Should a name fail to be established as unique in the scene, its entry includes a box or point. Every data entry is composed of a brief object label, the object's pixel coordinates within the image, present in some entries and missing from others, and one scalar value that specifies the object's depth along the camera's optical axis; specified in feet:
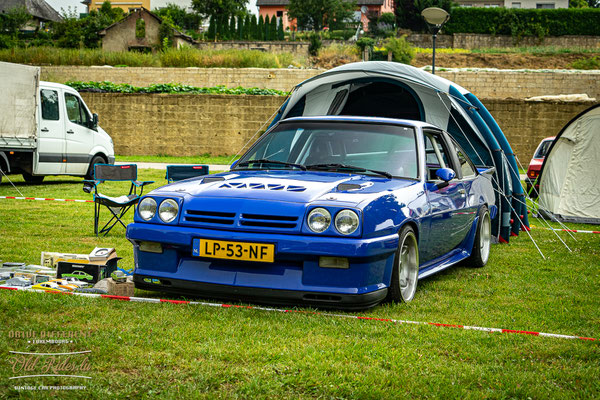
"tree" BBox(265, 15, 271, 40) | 221.25
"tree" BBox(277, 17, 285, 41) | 222.89
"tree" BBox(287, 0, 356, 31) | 263.08
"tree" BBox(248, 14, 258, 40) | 223.71
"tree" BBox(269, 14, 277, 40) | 221.25
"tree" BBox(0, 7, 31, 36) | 237.66
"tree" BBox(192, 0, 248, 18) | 253.03
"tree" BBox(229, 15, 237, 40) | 224.80
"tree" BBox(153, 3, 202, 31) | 260.01
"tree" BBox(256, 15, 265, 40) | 222.07
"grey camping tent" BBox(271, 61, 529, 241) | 31.63
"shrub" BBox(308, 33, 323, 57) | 199.31
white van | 48.55
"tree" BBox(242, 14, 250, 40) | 223.71
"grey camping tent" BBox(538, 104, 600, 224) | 42.06
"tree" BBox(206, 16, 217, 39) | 222.89
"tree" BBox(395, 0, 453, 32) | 208.54
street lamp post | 49.03
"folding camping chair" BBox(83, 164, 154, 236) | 29.17
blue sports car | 15.87
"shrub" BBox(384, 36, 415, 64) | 160.76
